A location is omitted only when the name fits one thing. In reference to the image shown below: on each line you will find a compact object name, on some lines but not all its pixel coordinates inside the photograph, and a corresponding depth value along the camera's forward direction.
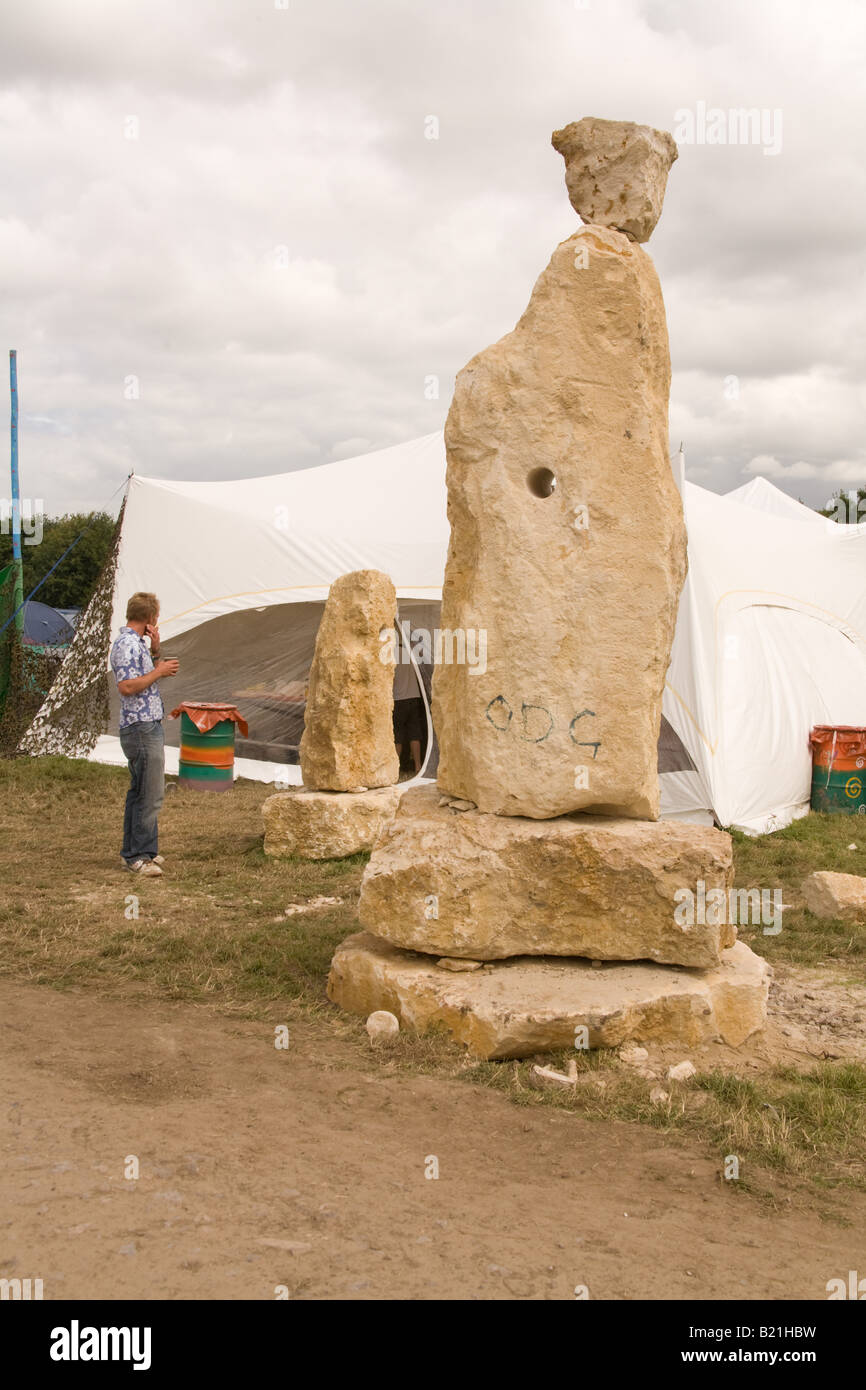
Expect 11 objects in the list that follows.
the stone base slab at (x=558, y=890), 4.12
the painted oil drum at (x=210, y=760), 10.38
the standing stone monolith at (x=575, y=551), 4.26
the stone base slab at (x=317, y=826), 7.39
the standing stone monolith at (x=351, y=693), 7.58
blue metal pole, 11.81
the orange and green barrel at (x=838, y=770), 10.16
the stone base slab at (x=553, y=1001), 3.90
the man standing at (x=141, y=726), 6.58
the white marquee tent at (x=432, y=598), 9.52
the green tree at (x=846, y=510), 26.56
